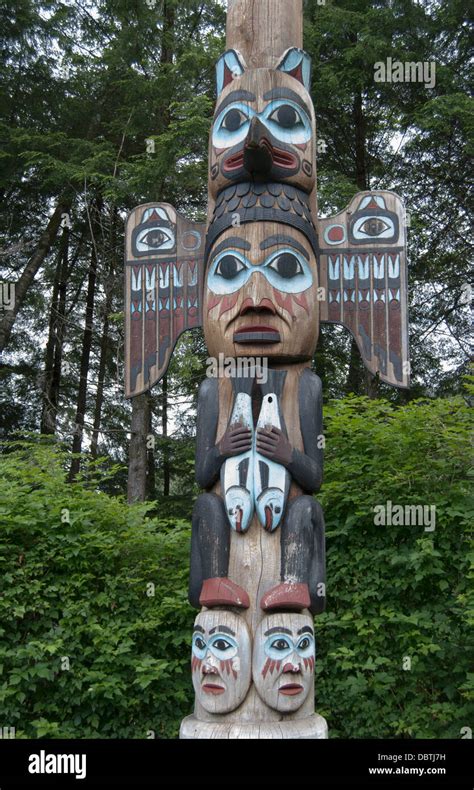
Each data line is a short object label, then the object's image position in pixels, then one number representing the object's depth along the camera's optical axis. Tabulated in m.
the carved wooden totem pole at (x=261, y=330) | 4.31
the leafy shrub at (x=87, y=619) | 5.91
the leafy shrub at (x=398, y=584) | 5.78
